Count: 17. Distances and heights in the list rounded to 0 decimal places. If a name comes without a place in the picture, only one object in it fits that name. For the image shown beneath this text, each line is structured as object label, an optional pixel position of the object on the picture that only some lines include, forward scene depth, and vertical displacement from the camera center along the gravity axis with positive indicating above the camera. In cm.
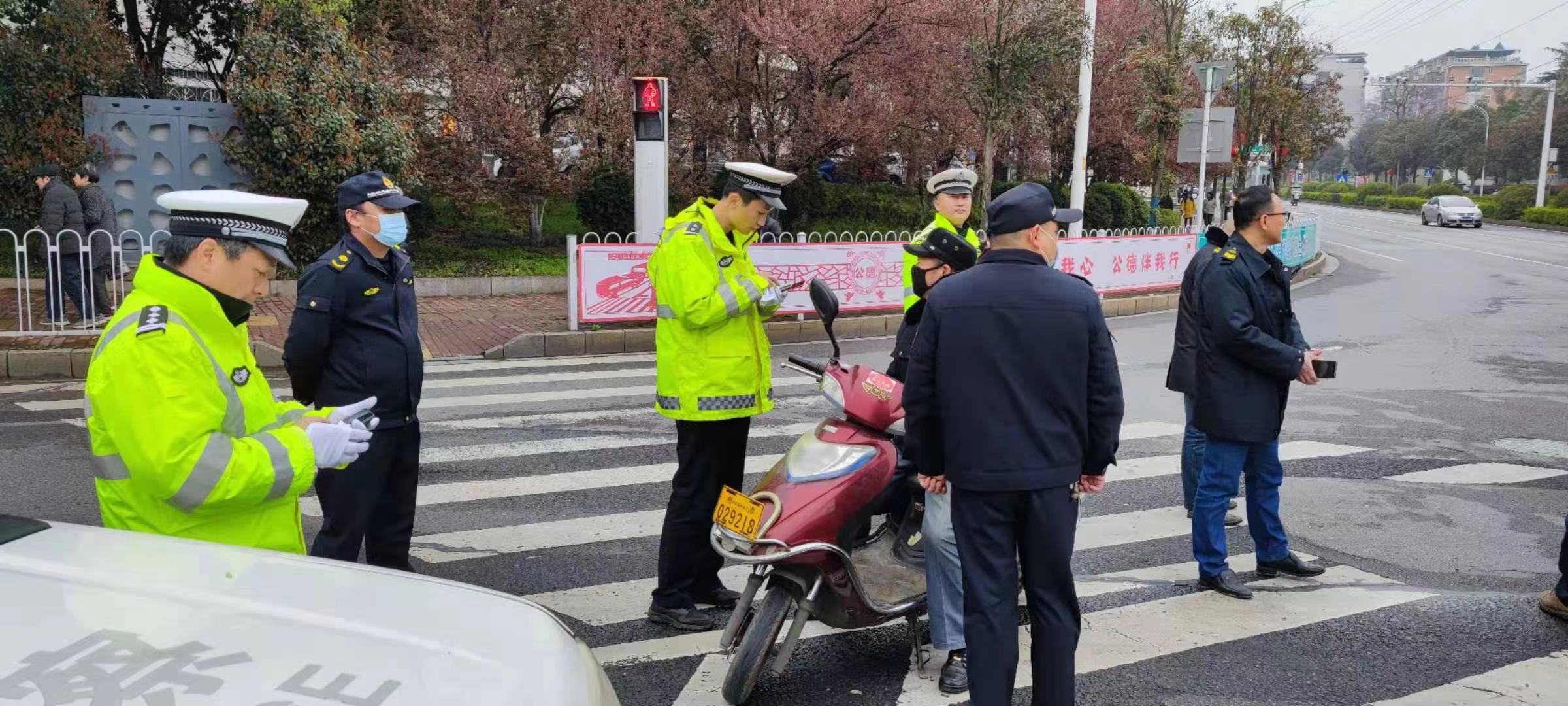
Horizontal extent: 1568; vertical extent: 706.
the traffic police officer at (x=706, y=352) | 440 -63
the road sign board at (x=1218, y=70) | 1888 +222
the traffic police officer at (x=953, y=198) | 554 +0
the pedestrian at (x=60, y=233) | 1162 -59
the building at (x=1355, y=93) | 11794 +1256
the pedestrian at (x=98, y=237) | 1218 -64
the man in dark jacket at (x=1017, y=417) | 343 -66
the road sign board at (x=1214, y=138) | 2034 +121
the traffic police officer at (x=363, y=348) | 404 -59
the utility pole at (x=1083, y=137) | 1766 +98
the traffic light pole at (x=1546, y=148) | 4753 +269
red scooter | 385 -112
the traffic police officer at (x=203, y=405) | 257 -52
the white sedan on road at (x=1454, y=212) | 4500 -4
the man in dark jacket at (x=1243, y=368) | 498 -71
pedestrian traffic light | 1289 +91
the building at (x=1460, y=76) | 11344 +1392
